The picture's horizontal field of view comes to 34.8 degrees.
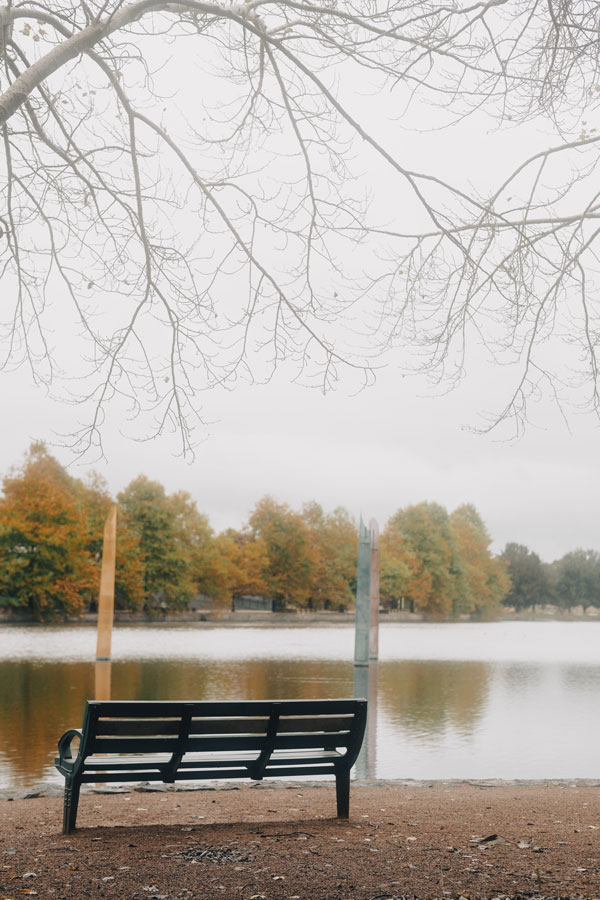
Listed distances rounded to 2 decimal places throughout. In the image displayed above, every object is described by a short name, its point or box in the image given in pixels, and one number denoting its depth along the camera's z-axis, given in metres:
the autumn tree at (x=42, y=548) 56.81
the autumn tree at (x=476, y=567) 102.12
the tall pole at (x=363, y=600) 30.22
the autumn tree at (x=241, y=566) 75.38
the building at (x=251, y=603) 91.44
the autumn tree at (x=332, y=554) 84.62
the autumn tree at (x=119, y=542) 62.88
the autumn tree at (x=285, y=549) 81.38
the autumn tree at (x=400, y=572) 83.81
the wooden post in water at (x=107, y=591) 28.50
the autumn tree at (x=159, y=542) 68.25
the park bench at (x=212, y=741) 6.05
